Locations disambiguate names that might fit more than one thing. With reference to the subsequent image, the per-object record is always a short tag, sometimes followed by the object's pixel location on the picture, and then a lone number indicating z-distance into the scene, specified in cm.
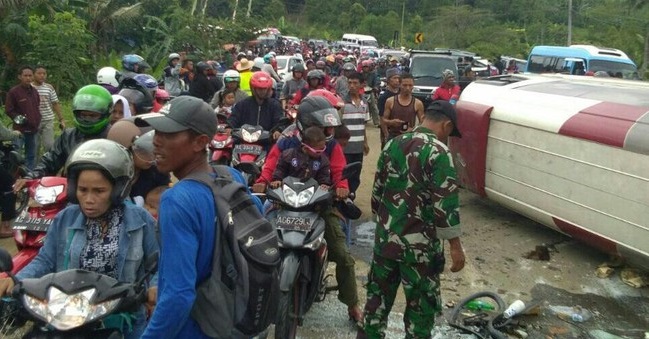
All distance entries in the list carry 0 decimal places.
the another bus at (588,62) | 1617
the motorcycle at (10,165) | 614
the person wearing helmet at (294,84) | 1031
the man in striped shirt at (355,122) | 696
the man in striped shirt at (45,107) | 856
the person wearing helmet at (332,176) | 458
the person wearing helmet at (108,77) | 797
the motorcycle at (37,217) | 365
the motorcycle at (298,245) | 393
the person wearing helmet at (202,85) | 1095
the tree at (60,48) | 1362
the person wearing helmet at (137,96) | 626
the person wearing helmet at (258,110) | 672
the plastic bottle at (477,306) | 506
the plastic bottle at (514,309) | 479
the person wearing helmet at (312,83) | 832
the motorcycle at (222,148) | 661
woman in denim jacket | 272
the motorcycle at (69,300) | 230
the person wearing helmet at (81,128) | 419
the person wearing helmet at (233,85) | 816
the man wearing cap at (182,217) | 212
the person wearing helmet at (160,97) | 780
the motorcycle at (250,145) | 628
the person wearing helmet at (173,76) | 1315
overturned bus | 522
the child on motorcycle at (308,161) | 460
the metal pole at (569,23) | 3243
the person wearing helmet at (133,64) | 955
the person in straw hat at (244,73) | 1056
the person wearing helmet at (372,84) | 960
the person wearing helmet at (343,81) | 880
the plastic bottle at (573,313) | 507
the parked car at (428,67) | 1648
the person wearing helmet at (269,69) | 1338
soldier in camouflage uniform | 366
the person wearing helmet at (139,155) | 380
